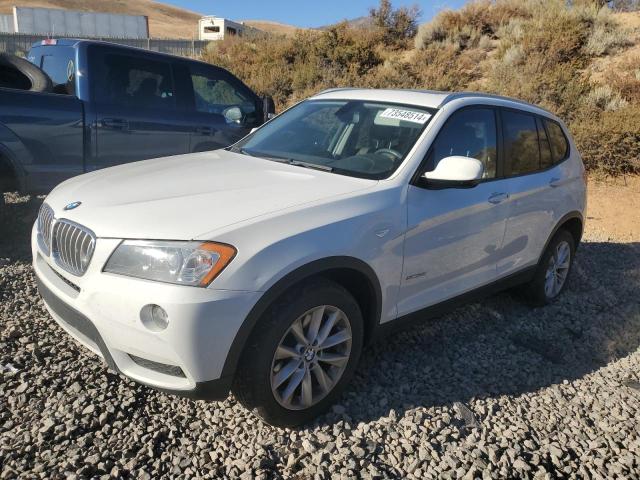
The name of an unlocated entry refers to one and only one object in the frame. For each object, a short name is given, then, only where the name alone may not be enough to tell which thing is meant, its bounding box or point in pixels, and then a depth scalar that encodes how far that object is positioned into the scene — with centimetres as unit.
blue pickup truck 508
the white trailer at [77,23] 3750
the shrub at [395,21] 2003
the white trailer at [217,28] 3048
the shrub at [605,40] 1493
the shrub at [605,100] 1164
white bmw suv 243
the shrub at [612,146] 958
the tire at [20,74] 562
